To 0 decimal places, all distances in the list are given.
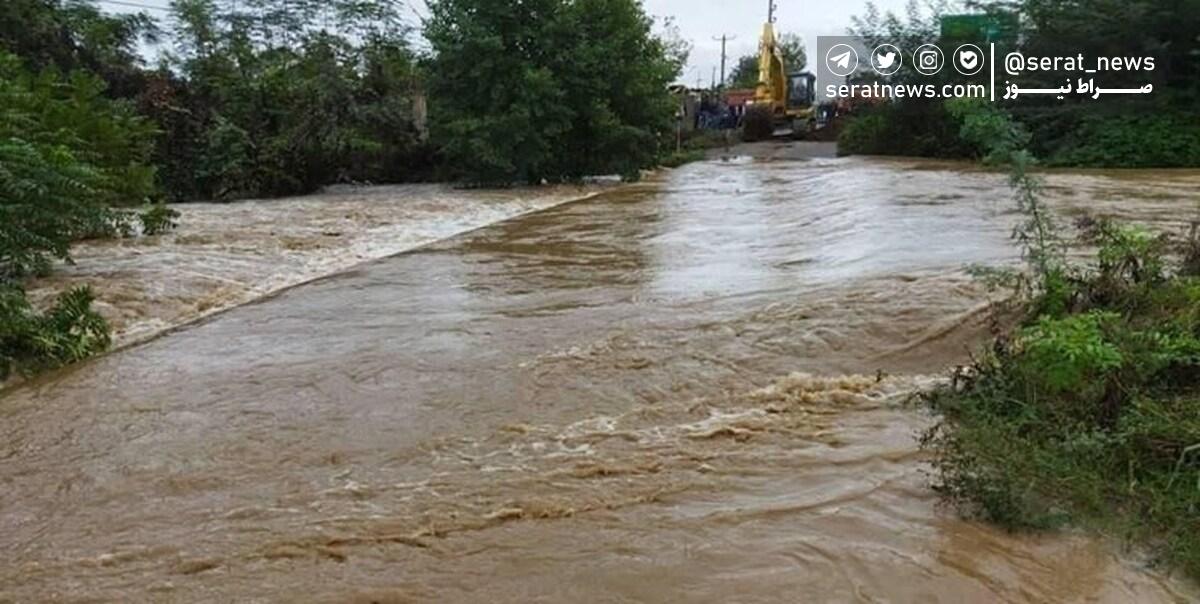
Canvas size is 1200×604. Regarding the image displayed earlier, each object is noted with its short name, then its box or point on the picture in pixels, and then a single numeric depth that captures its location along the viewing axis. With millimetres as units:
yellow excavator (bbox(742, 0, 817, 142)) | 31406
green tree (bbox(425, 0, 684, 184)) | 17281
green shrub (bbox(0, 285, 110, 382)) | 5547
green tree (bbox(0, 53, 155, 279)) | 7160
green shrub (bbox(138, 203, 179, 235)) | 10570
